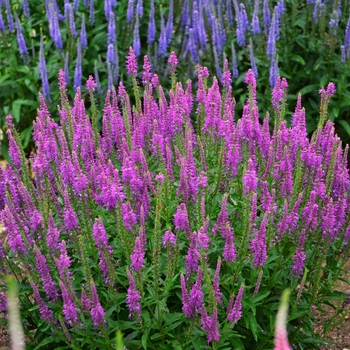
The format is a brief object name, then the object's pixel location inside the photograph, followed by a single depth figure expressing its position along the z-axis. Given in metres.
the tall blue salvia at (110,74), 5.86
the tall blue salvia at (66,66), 6.10
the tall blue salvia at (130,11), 6.54
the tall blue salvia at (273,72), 6.07
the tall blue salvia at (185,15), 7.12
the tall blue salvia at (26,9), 6.97
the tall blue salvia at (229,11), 6.94
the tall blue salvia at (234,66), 6.20
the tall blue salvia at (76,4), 6.88
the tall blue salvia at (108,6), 6.53
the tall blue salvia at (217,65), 6.36
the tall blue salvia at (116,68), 6.32
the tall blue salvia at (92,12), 6.72
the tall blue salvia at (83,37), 6.21
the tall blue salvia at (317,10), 6.55
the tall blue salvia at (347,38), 6.31
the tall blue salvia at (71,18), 6.34
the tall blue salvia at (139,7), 6.59
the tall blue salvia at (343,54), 6.27
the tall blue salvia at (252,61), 6.02
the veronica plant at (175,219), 2.95
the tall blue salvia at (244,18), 6.44
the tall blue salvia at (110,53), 6.12
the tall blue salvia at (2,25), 6.57
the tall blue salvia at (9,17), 6.69
